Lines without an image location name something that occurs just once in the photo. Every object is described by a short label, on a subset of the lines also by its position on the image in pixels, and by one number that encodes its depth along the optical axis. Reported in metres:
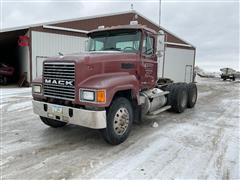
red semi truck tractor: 3.81
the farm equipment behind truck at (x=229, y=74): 36.16
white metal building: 14.42
